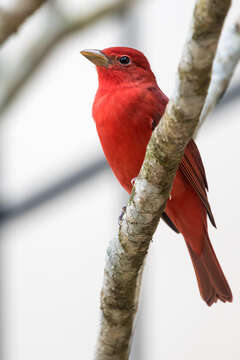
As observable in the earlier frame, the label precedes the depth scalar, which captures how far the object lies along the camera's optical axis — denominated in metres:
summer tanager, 5.55
